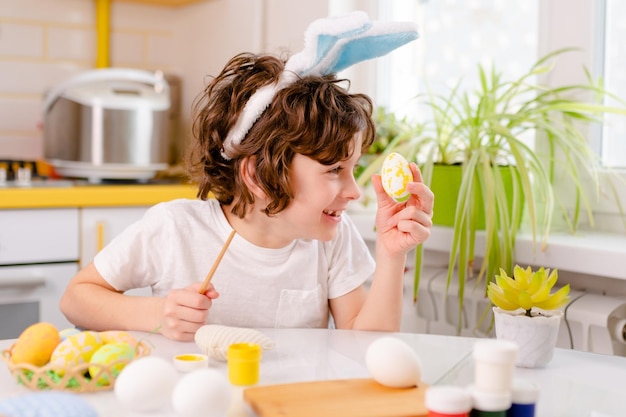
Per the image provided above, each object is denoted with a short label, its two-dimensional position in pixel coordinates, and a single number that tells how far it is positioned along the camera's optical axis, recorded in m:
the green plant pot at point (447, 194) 1.88
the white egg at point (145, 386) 0.85
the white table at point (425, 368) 0.93
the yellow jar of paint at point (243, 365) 0.97
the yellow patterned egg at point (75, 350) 0.96
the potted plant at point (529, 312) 1.09
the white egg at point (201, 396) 0.82
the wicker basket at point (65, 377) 0.90
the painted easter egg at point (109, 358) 0.92
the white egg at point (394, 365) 0.92
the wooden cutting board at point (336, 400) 0.83
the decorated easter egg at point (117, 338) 1.03
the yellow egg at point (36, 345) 0.98
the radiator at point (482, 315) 1.62
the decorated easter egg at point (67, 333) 1.10
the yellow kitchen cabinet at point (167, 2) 2.98
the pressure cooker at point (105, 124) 2.51
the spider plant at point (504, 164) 1.73
